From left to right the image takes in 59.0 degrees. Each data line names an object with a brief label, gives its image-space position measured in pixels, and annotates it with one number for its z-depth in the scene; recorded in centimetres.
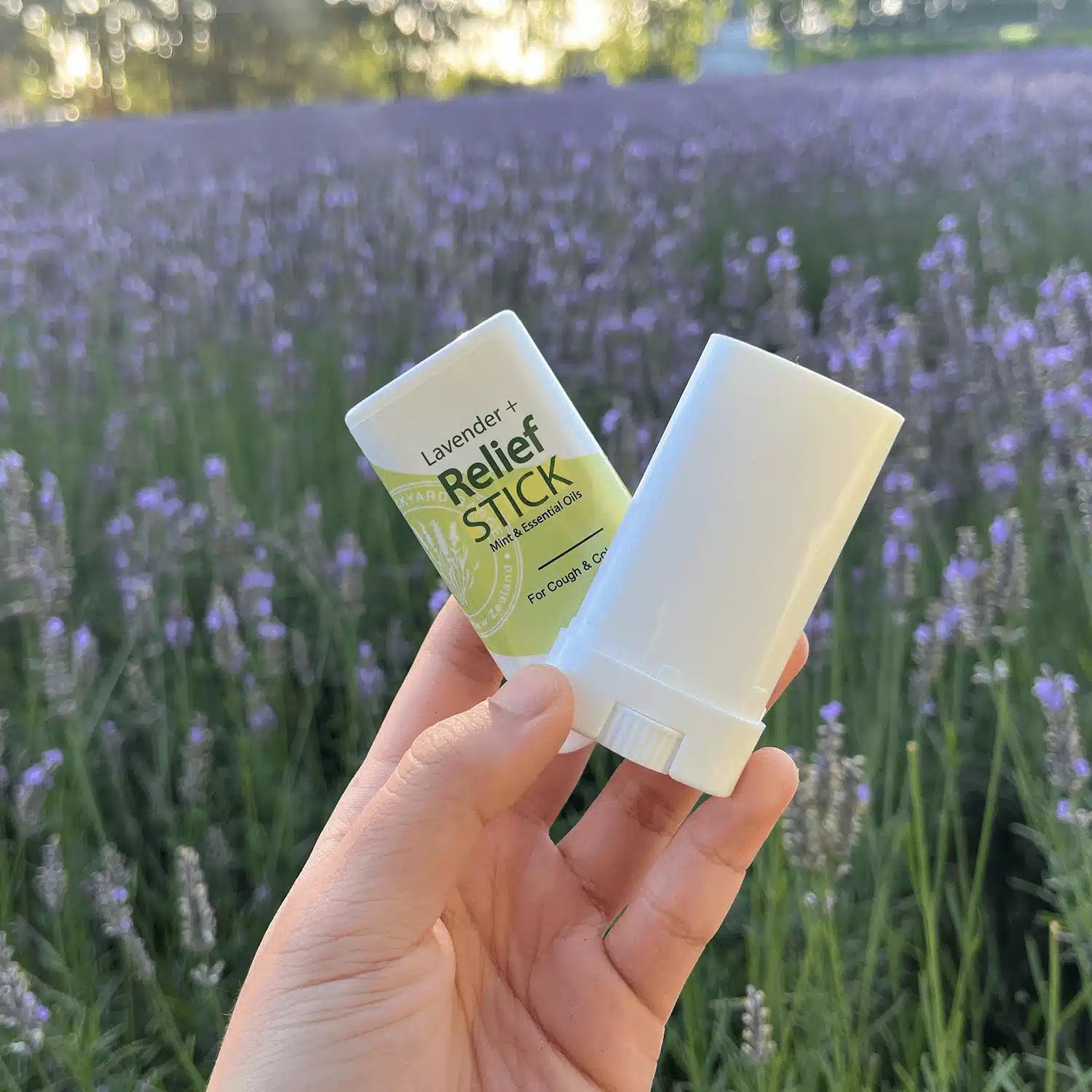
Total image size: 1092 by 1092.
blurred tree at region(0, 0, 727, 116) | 1819
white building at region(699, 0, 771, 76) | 1622
